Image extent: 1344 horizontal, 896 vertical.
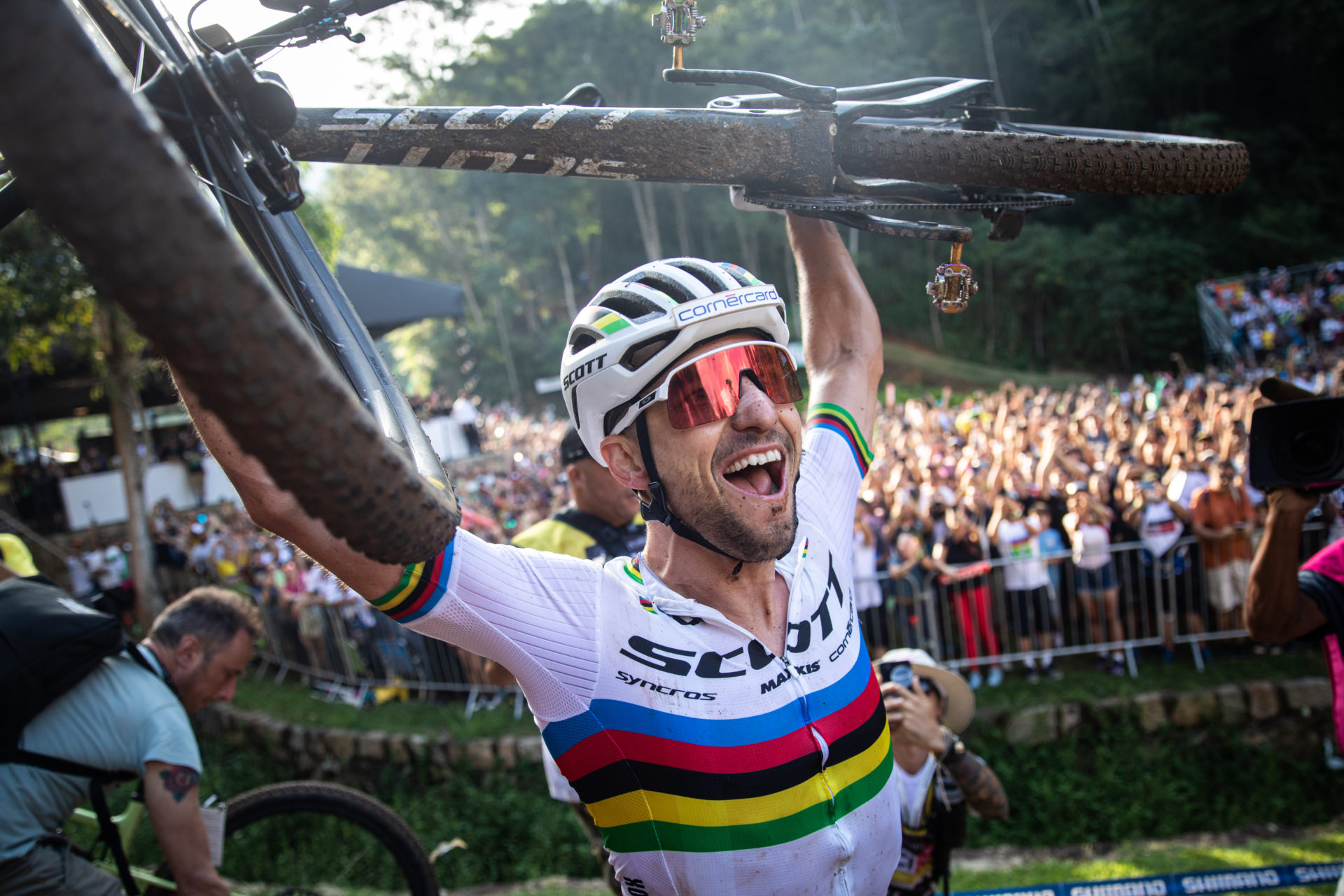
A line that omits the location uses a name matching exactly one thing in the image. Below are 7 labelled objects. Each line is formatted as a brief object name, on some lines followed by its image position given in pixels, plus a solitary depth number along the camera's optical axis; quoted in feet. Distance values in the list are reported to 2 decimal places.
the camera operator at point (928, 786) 9.42
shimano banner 11.21
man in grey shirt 9.40
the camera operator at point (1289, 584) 9.17
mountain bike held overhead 4.33
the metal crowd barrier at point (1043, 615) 25.82
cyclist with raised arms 5.16
